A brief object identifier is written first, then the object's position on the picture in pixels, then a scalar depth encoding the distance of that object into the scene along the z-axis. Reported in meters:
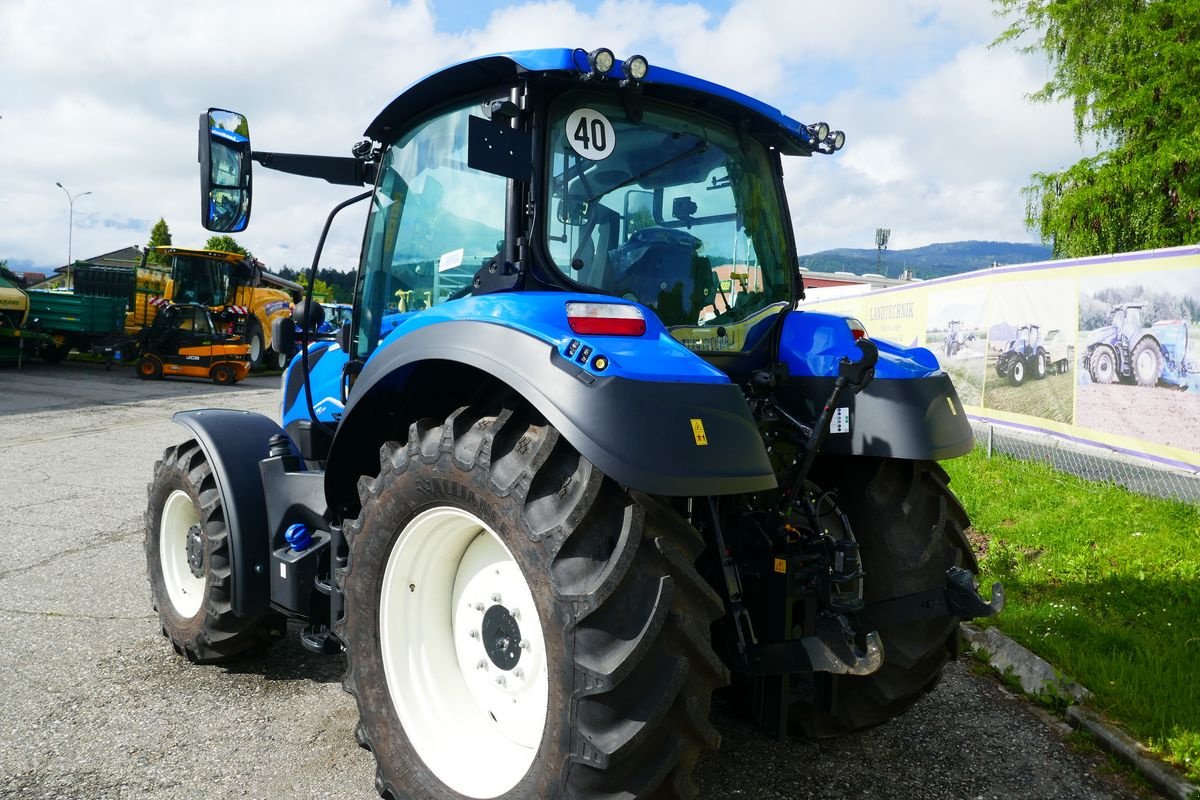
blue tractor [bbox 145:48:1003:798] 2.06
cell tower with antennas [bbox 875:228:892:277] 69.00
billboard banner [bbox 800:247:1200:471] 6.23
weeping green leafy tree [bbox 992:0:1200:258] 14.80
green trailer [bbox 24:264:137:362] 20.75
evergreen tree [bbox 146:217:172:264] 63.29
